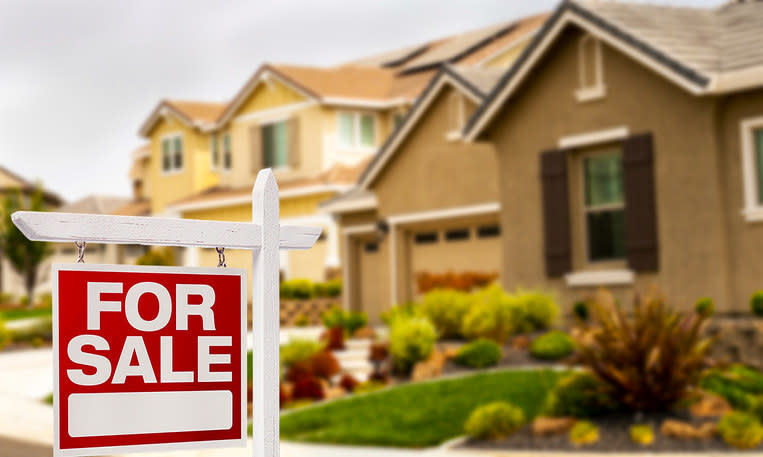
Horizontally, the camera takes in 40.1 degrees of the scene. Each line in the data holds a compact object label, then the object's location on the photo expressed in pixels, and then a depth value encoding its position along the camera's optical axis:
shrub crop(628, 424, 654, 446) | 10.98
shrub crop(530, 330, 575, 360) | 15.45
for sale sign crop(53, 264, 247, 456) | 3.54
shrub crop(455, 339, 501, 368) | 15.78
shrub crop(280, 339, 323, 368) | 17.89
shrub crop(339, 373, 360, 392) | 16.95
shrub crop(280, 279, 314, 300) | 28.70
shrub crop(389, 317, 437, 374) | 16.70
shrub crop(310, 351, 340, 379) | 17.73
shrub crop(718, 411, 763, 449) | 10.62
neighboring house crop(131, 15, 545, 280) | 32.19
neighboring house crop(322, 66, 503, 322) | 22.42
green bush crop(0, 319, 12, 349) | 26.67
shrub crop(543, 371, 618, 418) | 11.83
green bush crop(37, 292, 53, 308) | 41.81
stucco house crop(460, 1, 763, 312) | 15.73
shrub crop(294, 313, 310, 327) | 27.64
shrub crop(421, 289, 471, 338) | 17.89
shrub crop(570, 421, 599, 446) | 11.21
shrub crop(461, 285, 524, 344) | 17.02
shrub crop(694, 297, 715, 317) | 15.30
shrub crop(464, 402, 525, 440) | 11.88
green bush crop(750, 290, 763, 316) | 14.89
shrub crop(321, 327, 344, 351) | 19.66
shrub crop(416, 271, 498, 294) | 22.19
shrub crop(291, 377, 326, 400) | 16.73
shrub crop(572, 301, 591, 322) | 17.00
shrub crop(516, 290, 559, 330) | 17.25
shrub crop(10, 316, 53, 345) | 27.58
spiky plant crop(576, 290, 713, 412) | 11.51
